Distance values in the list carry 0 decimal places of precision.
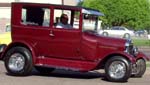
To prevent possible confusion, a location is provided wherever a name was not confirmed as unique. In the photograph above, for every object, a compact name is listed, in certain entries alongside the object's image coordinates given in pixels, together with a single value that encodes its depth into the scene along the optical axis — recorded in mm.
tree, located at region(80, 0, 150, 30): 51978
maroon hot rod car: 9276
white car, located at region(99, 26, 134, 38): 43997
